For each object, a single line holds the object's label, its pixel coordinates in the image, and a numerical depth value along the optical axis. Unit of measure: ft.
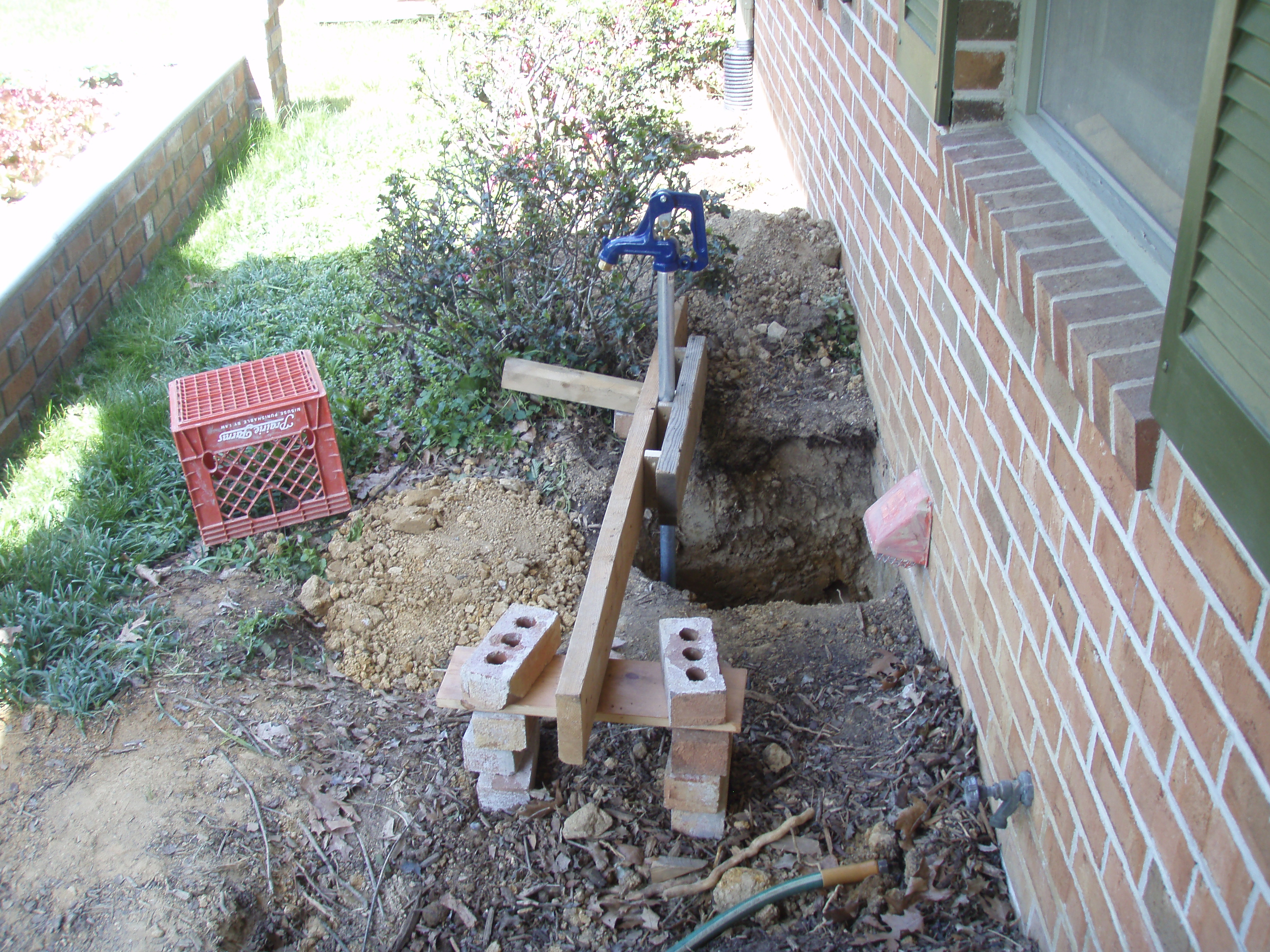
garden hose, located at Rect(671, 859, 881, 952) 7.23
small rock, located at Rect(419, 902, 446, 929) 7.64
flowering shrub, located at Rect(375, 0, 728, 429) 13.23
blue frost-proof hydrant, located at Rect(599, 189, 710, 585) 10.21
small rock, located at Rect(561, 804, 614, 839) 8.24
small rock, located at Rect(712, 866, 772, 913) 7.61
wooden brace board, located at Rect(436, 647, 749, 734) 7.98
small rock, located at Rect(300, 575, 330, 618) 10.52
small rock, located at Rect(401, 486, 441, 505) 11.91
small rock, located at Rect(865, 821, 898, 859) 7.70
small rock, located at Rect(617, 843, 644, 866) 8.05
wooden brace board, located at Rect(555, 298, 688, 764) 7.57
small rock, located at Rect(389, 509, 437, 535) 11.53
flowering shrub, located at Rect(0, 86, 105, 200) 18.92
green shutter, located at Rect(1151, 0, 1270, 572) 3.78
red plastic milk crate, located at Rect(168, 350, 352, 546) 11.15
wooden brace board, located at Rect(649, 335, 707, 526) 10.46
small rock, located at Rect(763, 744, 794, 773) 8.65
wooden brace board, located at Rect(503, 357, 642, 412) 12.09
